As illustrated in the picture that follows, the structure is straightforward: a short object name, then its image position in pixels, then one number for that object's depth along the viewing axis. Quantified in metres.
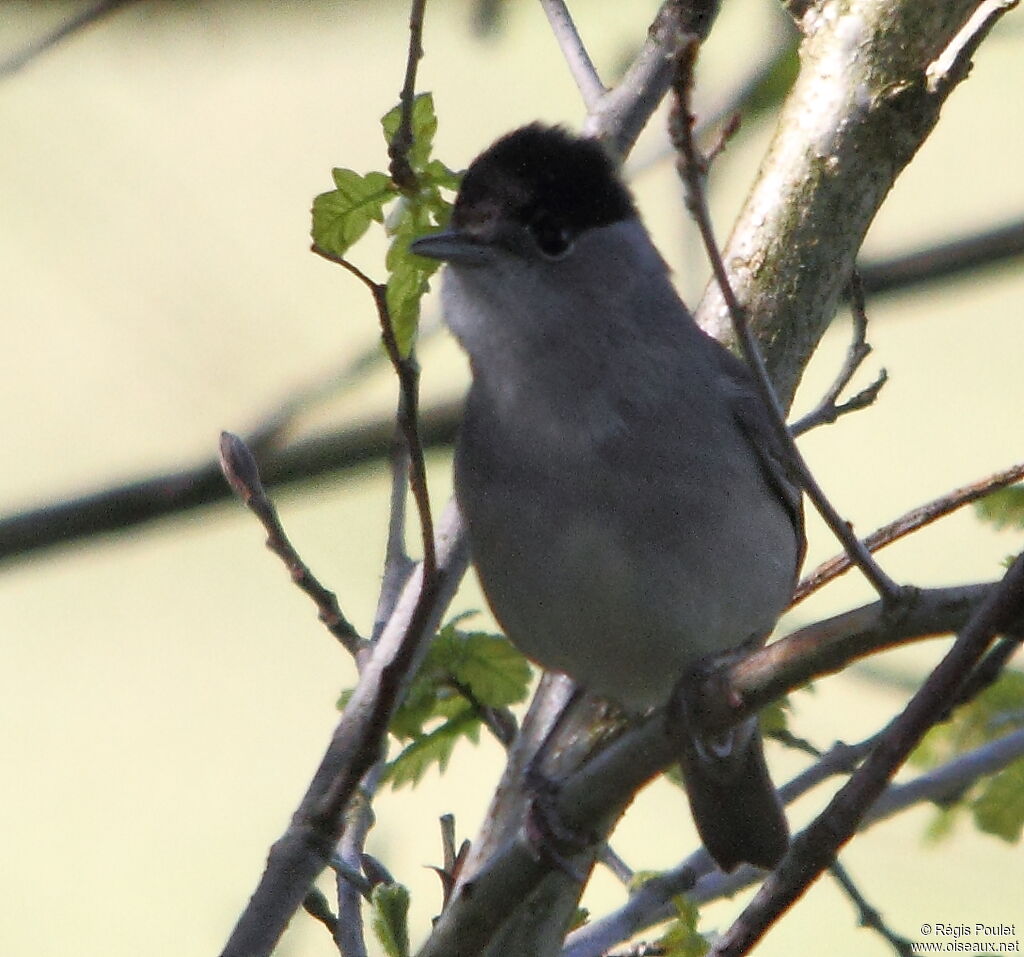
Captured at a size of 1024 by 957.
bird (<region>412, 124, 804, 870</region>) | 5.65
